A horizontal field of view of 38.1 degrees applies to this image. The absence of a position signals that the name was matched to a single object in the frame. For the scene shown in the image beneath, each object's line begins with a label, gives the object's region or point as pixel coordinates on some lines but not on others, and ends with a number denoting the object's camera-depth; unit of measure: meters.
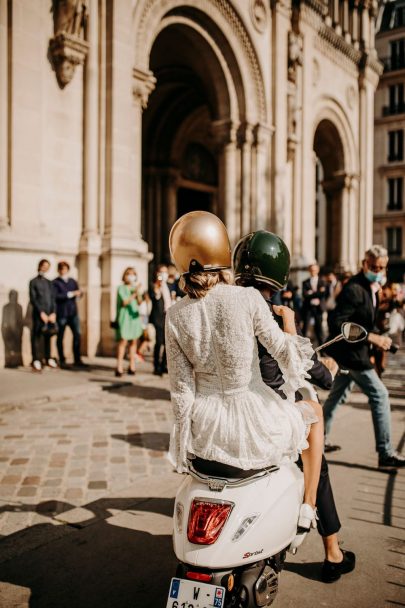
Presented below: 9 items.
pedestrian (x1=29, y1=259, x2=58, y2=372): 9.66
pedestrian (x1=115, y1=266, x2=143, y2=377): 9.77
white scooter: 2.25
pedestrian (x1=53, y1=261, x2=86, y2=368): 10.36
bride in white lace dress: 2.39
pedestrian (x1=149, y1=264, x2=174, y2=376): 9.86
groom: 2.68
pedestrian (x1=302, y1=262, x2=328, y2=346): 14.01
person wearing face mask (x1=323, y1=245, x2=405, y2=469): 4.93
